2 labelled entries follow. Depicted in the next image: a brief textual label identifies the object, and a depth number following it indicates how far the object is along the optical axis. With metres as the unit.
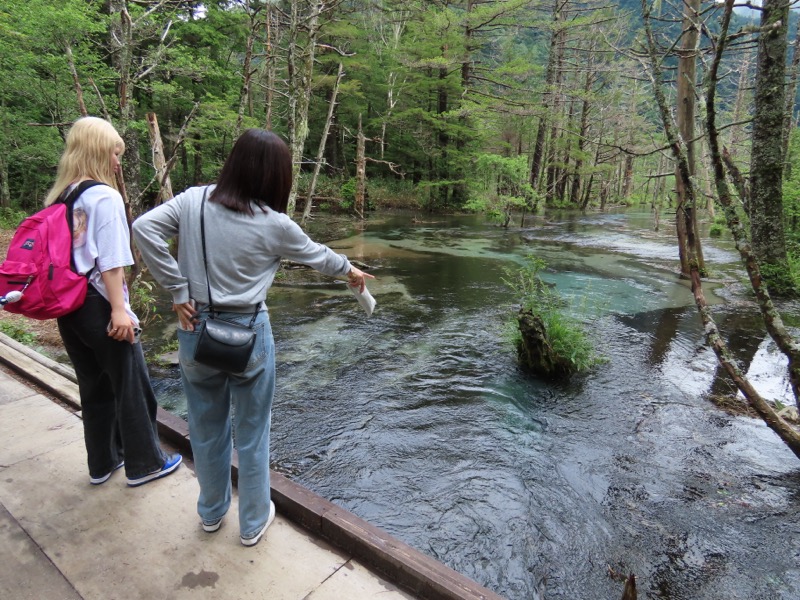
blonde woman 2.06
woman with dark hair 1.77
